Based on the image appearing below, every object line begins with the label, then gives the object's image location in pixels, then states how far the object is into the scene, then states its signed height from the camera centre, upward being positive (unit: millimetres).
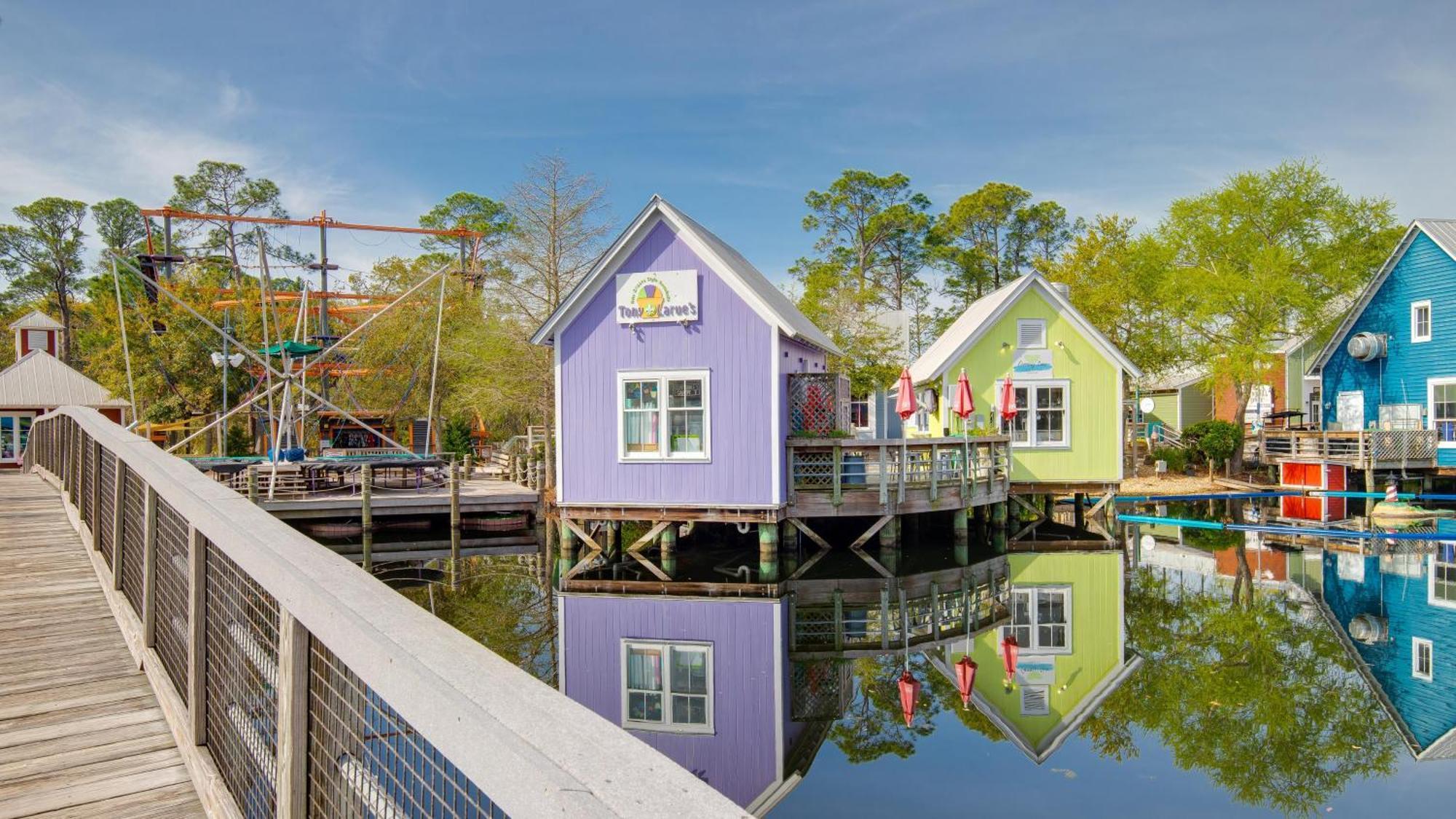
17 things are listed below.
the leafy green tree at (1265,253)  31812 +5632
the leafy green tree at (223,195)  48844 +11927
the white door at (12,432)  31109 -810
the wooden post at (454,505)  20844 -2365
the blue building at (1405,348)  27359 +1840
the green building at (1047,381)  22328 +601
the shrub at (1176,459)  32156 -1961
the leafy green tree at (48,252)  49219 +8809
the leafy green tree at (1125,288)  32750 +4330
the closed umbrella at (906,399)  17625 +138
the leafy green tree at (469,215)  54750 +12017
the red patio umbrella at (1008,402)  21125 +88
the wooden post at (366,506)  20859 -2311
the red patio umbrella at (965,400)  20328 +139
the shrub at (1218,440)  30594 -1243
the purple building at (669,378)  16078 +530
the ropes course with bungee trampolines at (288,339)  22391 +2063
